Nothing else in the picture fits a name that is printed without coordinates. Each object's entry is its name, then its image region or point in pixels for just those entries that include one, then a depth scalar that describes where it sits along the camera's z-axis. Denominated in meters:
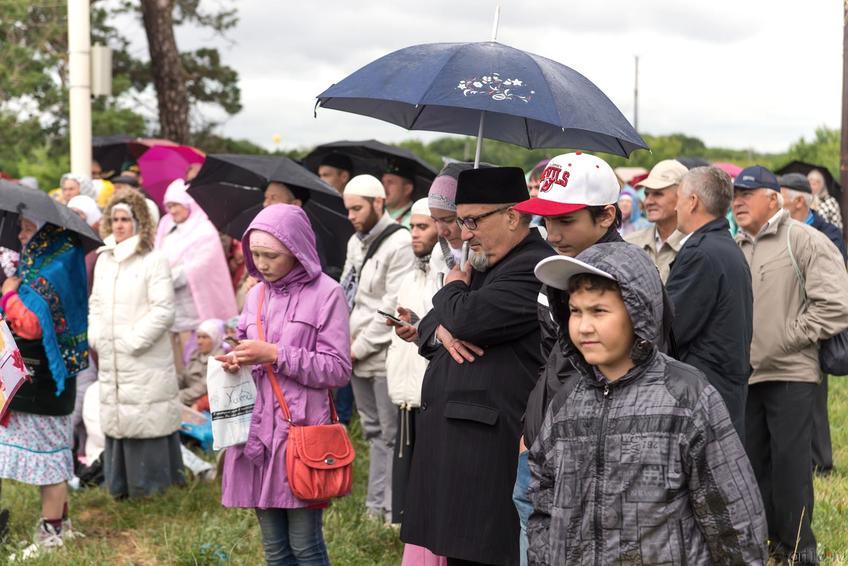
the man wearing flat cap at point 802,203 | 8.80
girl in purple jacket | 4.55
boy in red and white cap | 3.59
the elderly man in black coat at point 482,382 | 3.80
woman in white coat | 7.00
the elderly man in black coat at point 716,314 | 4.80
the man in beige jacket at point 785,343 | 5.54
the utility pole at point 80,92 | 10.03
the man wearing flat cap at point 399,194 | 7.71
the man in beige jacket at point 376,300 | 6.71
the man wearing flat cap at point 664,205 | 6.03
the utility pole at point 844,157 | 9.30
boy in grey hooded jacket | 2.82
